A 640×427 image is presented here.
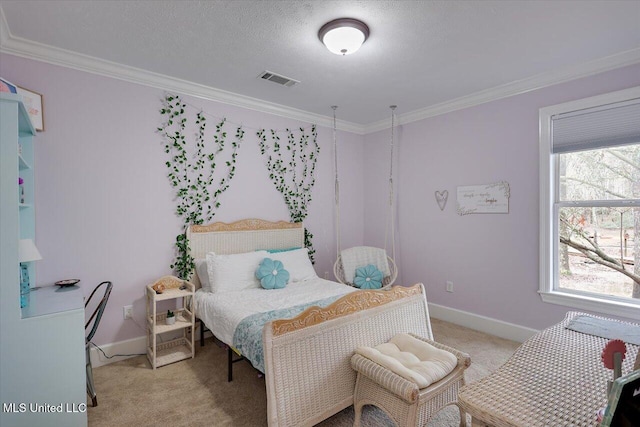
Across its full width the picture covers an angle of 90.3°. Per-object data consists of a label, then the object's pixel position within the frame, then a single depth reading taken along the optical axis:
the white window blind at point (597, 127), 2.56
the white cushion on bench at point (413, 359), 1.67
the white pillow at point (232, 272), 2.96
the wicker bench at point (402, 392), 1.58
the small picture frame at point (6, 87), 1.86
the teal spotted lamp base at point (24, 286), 1.90
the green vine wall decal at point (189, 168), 3.07
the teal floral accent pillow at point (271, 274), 3.06
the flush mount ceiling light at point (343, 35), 2.06
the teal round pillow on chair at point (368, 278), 3.61
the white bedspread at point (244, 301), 2.41
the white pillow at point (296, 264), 3.38
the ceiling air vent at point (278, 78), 2.87
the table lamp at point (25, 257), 1.78
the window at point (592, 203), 2.64
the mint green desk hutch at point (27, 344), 1.61
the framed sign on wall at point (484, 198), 3.27
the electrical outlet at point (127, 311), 2.84
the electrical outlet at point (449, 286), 3.73
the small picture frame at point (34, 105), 2.35
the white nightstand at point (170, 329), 2.68
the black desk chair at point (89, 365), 2.08
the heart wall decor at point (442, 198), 3.75
